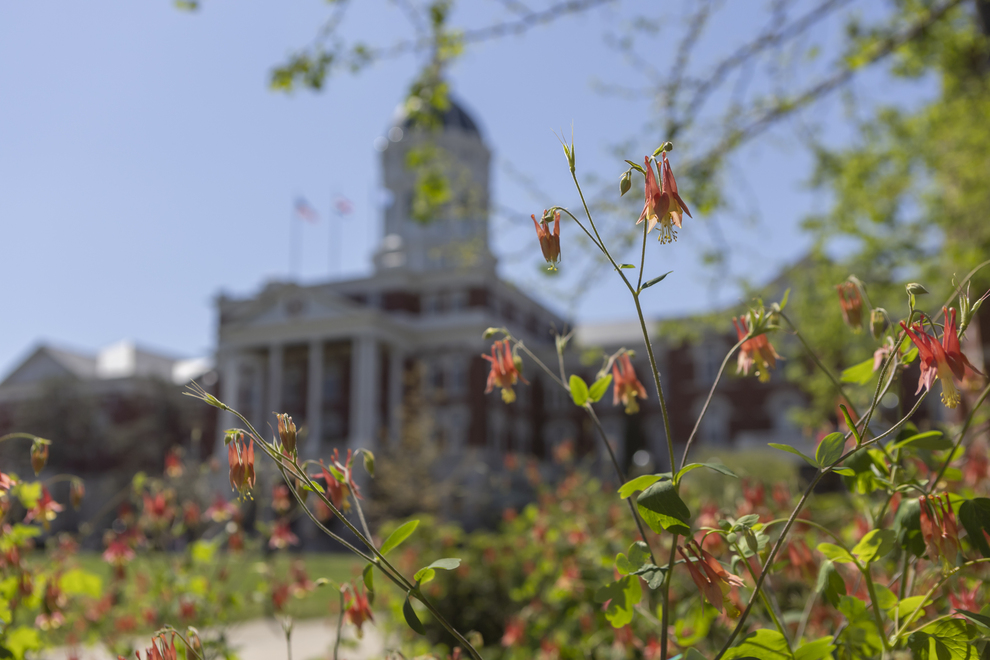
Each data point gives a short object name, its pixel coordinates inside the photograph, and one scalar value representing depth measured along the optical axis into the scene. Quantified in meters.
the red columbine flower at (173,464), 1.01
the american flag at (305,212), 26.19
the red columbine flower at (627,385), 0.53
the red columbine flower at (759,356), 0.48
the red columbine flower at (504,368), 0.51
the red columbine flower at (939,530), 0.43
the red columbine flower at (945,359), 0.38
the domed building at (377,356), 25.39
